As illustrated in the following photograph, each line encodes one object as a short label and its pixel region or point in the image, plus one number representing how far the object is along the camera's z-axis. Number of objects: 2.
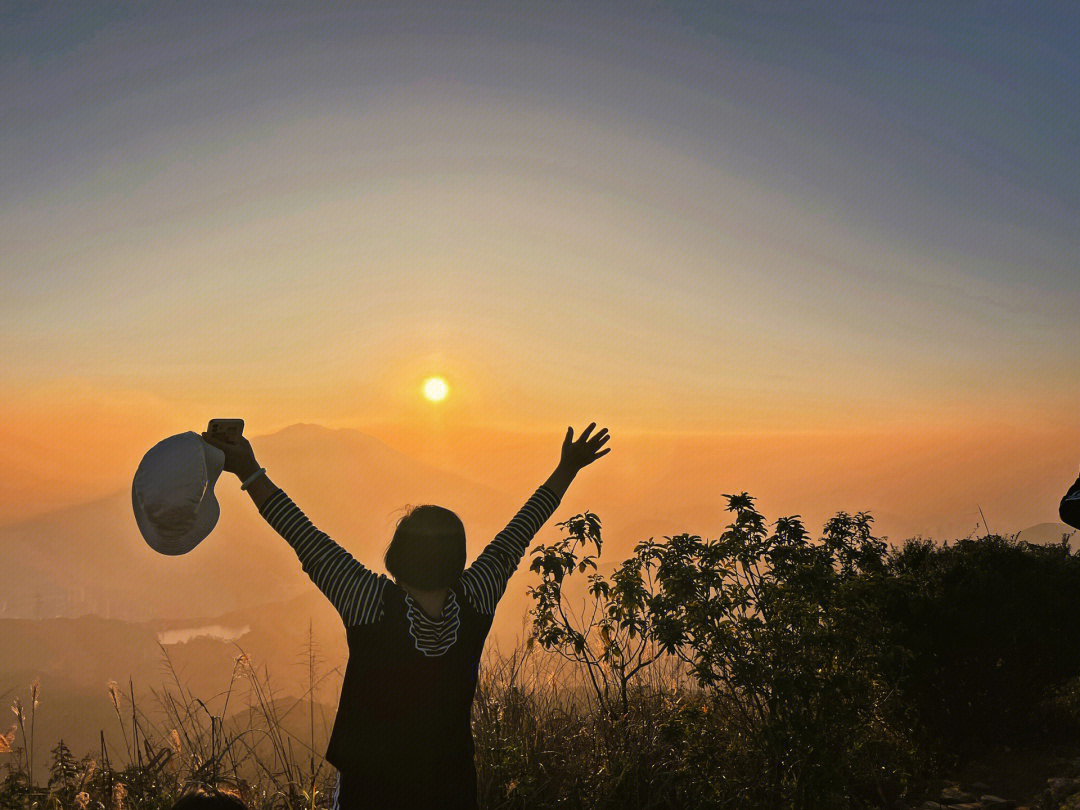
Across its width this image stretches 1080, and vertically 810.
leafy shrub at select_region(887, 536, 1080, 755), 6.82
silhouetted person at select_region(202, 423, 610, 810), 2.11
